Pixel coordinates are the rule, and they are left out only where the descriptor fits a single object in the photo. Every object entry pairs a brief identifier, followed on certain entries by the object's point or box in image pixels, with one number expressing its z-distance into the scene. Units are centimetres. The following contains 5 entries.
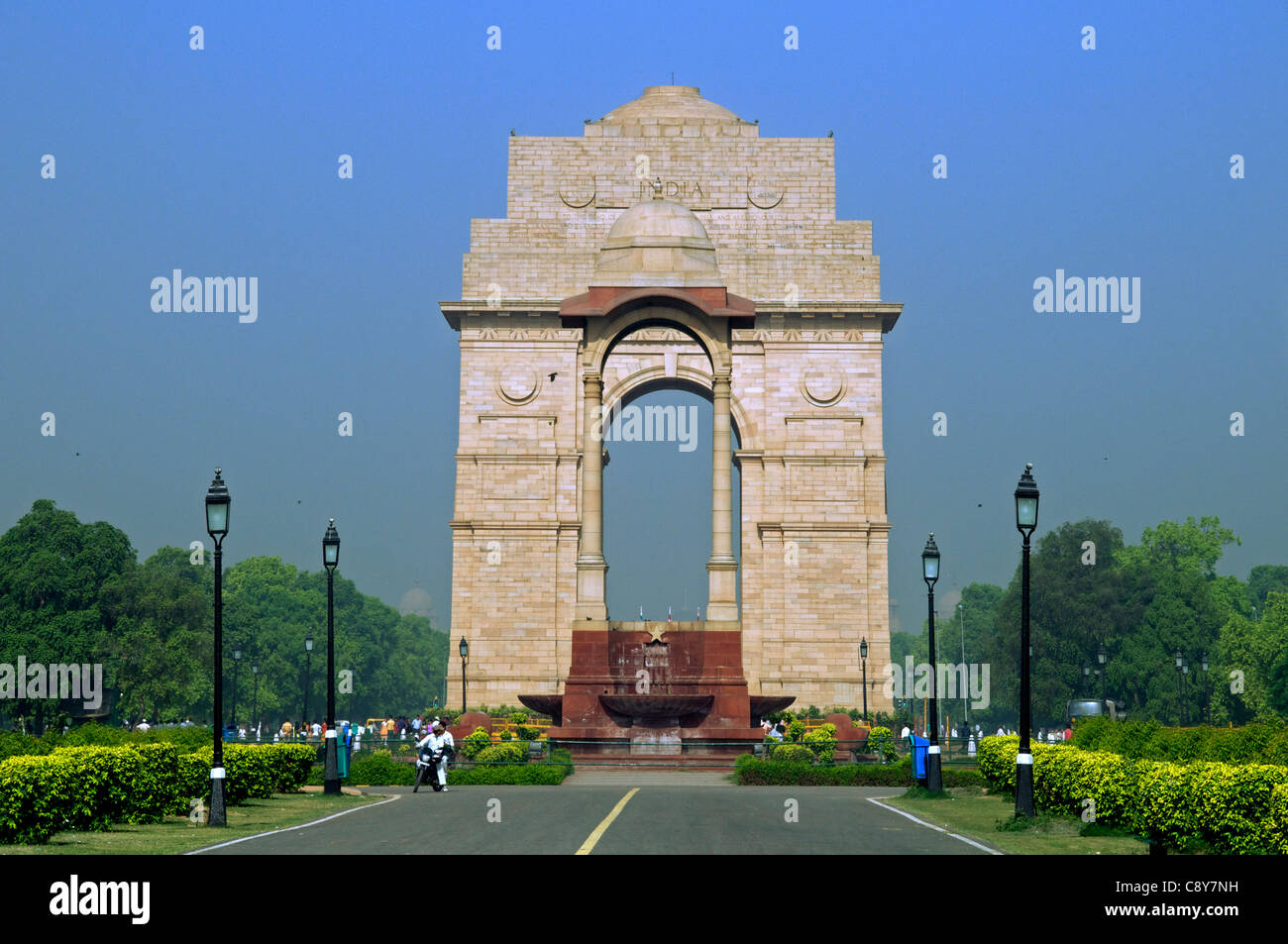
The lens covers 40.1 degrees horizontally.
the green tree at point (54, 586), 7800
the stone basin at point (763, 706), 4847
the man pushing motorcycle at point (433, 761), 3500
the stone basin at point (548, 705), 4962
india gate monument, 7375
